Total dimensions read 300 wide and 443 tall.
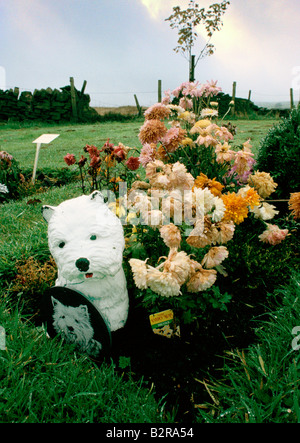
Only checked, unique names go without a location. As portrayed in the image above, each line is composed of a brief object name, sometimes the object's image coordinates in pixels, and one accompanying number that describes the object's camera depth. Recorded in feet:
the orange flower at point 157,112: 7.24
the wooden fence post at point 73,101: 47.78
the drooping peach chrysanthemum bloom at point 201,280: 5.27
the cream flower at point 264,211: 7.32
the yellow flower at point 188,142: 7.93
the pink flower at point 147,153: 6.99
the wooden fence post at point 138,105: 53.52
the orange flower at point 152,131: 6.73
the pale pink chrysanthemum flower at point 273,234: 7.53
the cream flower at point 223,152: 7.06
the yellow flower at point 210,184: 6.37
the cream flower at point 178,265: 4.83
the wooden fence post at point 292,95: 56.57
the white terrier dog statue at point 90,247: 5.22
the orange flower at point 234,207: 6.02
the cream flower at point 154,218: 5.51
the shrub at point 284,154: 9.76
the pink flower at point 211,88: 8.71
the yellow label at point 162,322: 5.87
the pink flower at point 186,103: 9.29
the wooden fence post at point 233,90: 52.01
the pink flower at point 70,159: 8.25
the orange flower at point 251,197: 6.35
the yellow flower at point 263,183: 7.41
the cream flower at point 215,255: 5.36
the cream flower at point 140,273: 4.88
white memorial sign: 13.05
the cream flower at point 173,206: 5.50
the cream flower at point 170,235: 5.16
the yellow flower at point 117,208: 7.91
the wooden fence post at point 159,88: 50.05
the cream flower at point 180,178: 5.84
